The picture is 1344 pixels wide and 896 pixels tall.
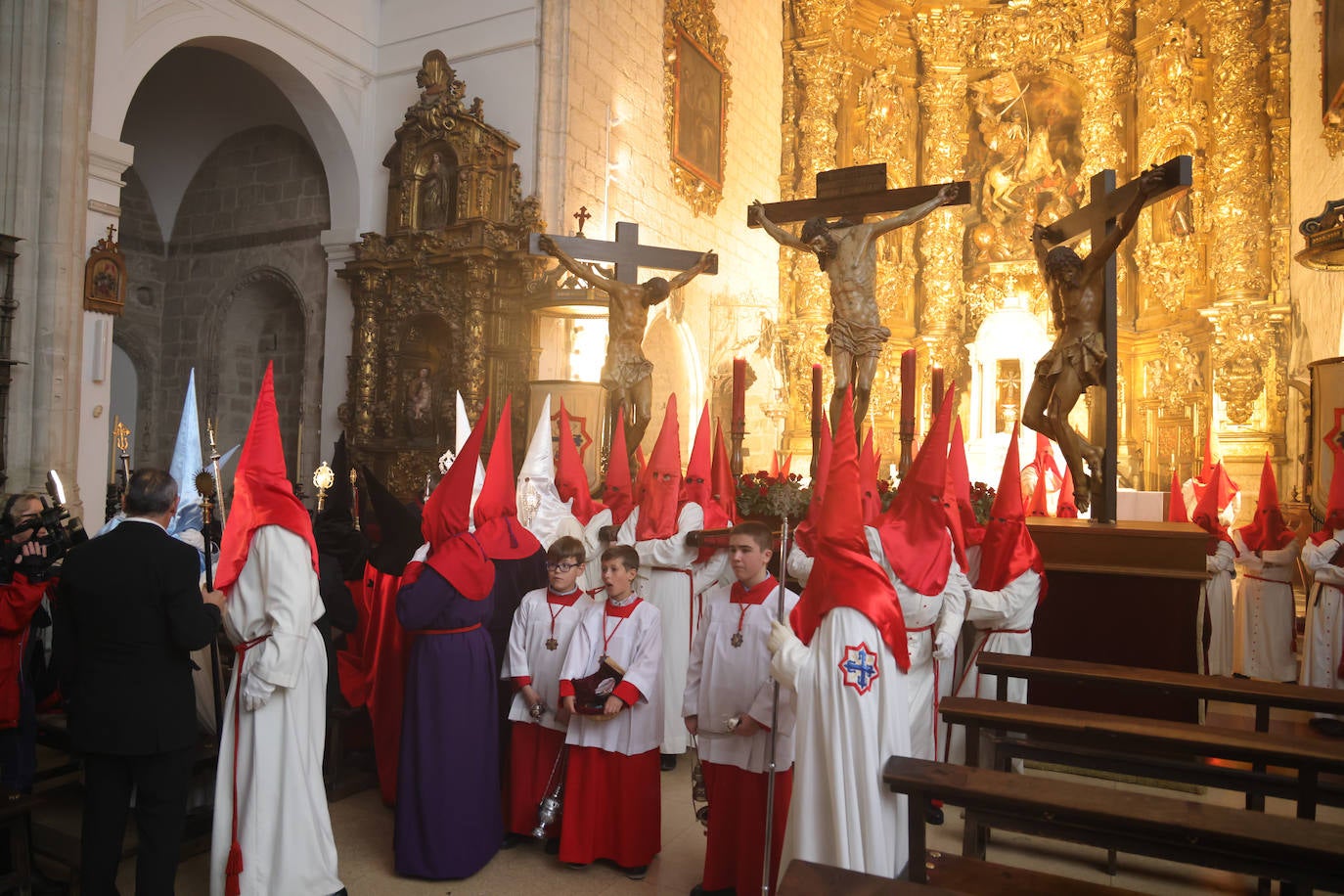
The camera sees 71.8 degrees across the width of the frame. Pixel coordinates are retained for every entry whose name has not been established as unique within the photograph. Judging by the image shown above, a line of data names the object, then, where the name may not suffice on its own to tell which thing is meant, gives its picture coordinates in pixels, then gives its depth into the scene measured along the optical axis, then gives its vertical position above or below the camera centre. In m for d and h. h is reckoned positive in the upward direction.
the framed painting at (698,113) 13.53 +5.31
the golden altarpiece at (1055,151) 12.71 +5.33
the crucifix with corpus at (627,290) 8.27 +1.56
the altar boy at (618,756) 4.13 -1.32
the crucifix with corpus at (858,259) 6.77 +1.56
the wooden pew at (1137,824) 2.66 -1.03
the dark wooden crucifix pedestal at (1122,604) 5.43 -0.76
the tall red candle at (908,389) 6.05 +0.55
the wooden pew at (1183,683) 3.95 -0.91
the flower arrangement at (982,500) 6.45 -0.19
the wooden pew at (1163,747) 3.43 -1.02
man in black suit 3.25 -0.80
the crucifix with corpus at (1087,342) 5.97 +0.87
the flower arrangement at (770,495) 6.21 -0.19
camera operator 4.15 -0.89
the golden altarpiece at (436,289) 10.52 +1.99
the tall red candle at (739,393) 6.82 +0.54
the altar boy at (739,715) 3.71 -1.01
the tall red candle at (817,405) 6.88 +0.48
